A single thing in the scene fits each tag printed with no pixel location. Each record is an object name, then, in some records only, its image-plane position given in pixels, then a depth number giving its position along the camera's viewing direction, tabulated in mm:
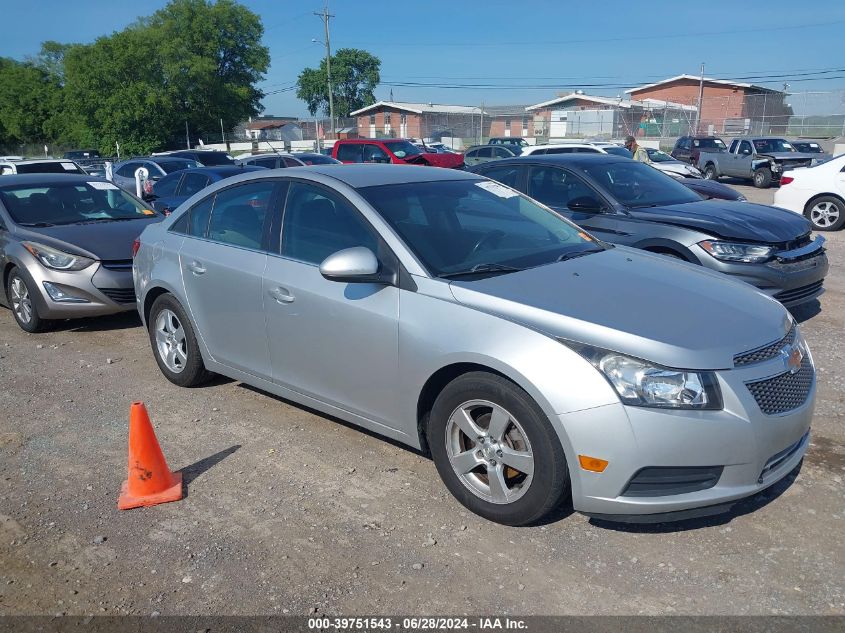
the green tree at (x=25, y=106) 68062
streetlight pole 51000
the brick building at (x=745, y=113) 40344
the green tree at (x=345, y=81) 109250
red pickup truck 21422
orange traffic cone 3887
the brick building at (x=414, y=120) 54875
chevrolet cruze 3109
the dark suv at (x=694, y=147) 28672
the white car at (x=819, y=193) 12844
